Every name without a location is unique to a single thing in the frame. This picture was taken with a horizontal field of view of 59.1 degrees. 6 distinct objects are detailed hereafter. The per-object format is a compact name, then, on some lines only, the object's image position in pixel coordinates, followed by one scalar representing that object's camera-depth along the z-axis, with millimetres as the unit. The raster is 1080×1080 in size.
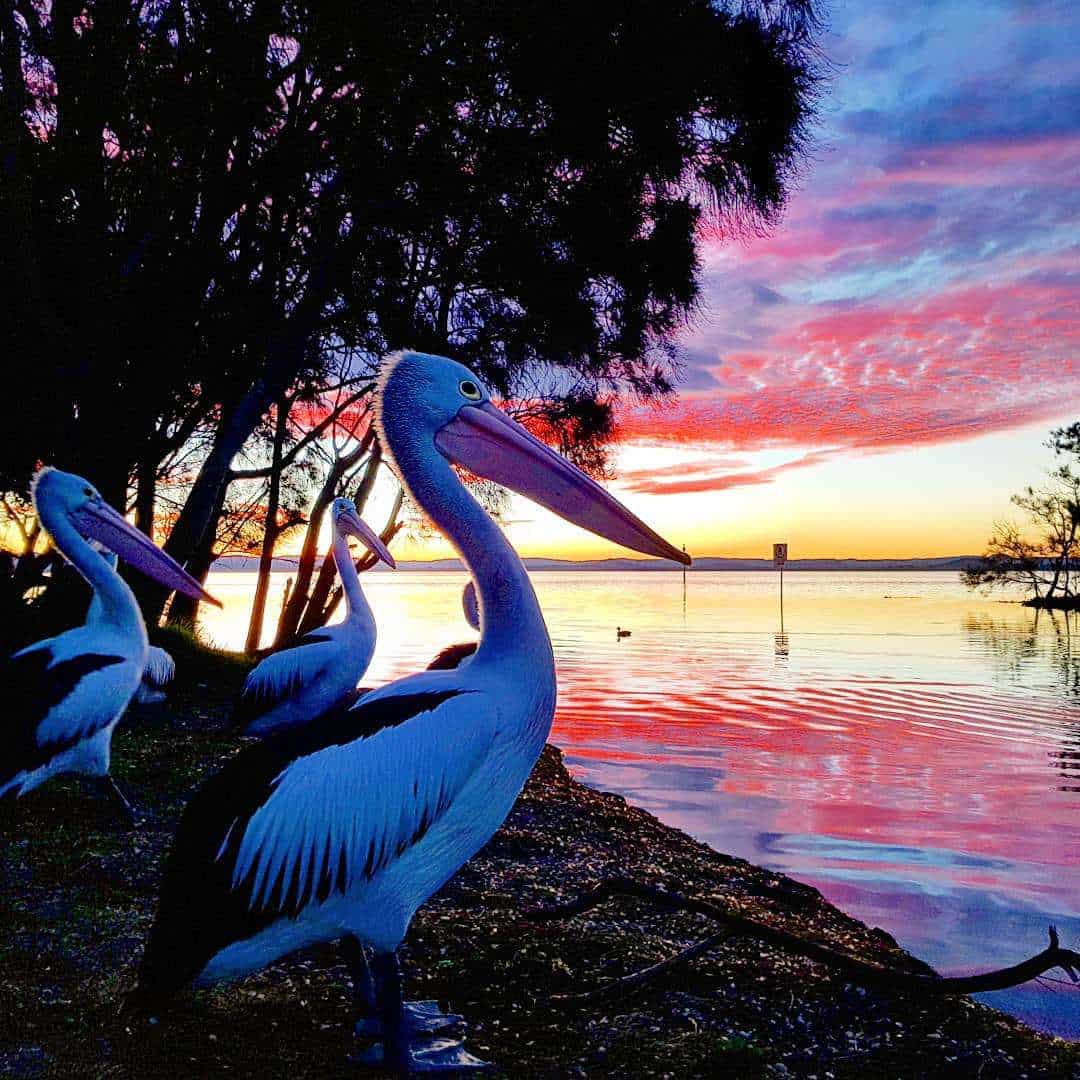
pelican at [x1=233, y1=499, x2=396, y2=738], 6676
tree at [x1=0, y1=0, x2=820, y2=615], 8055
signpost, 40906
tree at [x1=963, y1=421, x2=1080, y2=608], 46781
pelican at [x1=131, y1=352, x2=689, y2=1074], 2514
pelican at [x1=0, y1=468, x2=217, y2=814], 4789
